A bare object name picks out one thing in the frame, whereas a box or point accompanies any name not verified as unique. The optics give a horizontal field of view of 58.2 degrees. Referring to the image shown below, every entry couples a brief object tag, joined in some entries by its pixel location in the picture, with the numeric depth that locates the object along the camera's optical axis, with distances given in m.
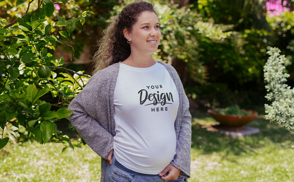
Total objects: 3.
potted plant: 6.25
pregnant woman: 1.61
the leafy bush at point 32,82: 1.24
